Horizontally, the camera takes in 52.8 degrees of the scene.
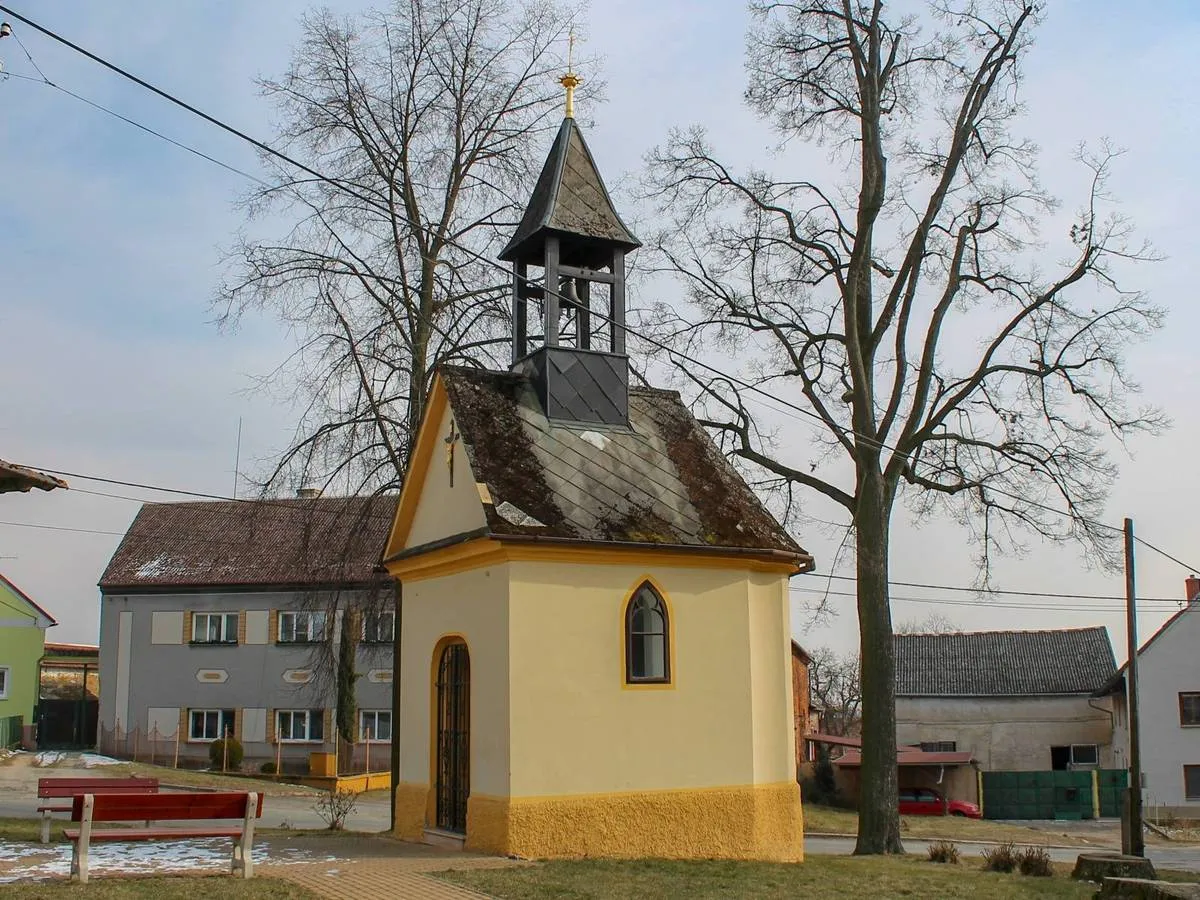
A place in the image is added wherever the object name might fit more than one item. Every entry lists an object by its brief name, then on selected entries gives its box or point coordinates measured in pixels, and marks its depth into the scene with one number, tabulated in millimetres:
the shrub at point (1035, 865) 15610
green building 41312
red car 37250
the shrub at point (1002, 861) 15969
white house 39188
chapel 13500
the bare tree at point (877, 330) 19609
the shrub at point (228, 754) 36062
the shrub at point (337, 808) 16359
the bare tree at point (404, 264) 19125
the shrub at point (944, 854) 17219
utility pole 21453
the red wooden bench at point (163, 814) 10445
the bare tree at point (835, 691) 69625
